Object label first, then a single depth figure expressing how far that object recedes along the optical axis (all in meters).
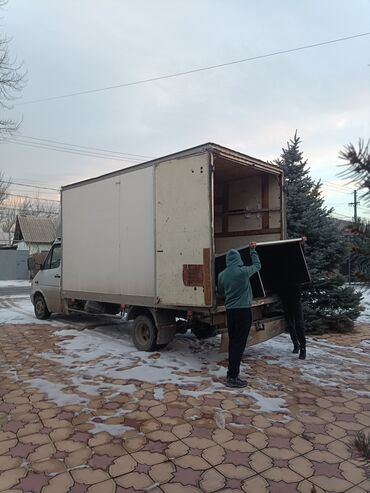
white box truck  6.09
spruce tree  8.82
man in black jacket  6.84
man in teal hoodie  5.41
